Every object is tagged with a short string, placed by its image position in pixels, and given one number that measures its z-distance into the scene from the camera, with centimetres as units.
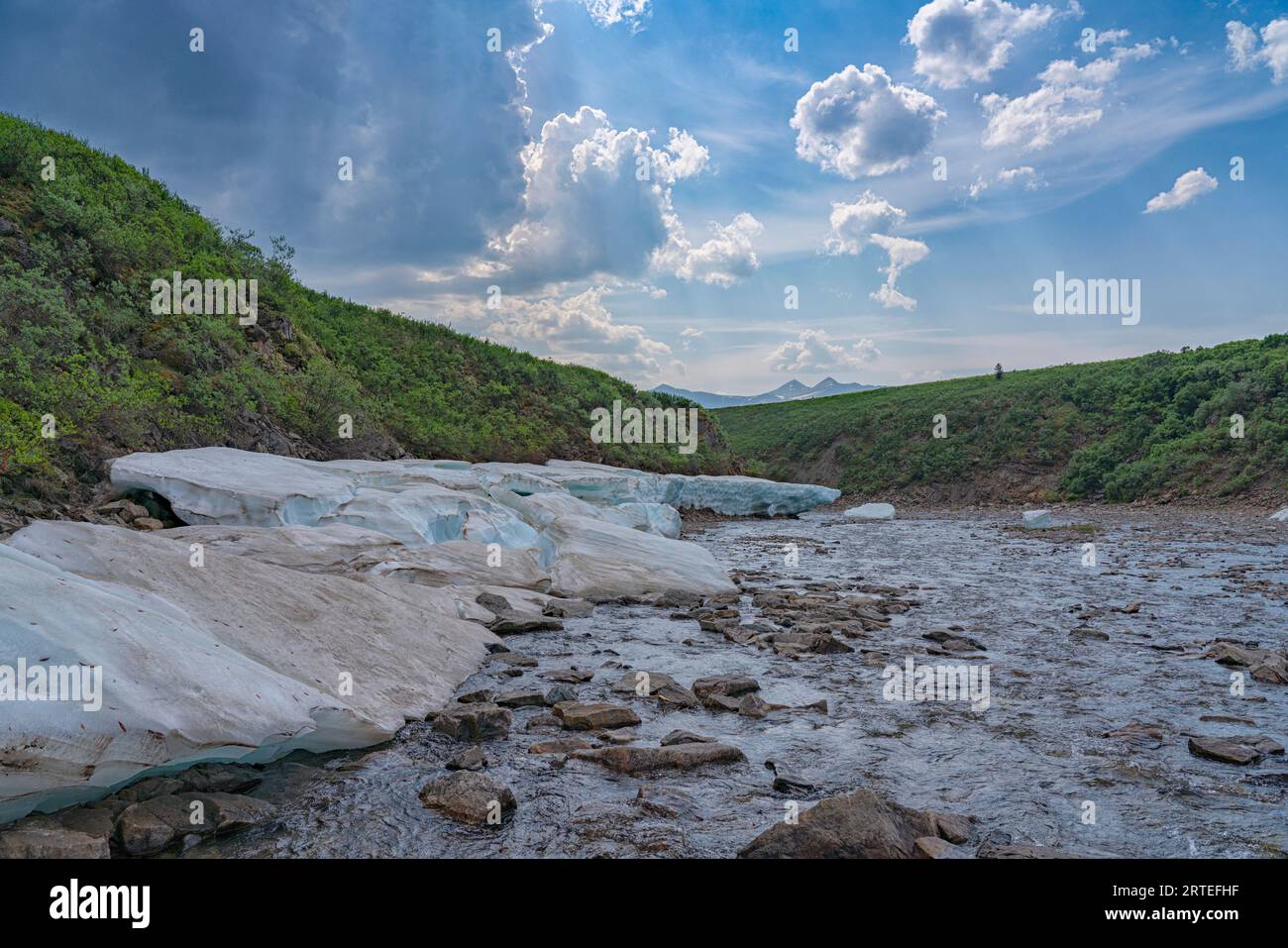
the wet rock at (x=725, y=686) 690
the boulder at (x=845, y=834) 379
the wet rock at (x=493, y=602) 998
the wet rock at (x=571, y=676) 736
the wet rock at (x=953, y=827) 409
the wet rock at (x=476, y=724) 573
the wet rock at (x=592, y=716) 600
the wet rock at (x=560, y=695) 659
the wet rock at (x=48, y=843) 344
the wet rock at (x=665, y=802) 446
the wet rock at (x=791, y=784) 480
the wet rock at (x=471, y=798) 434
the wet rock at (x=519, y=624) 937
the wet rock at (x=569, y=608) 1052
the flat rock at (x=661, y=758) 515
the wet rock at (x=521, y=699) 654
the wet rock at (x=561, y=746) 545
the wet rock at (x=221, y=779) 442
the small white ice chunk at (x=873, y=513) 3559
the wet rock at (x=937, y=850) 382
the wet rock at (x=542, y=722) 602
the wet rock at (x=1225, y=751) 515
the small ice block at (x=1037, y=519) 2642
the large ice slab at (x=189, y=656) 381
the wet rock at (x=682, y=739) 556
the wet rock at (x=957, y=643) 871
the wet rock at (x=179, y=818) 376
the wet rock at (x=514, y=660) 792
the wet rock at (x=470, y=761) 512
